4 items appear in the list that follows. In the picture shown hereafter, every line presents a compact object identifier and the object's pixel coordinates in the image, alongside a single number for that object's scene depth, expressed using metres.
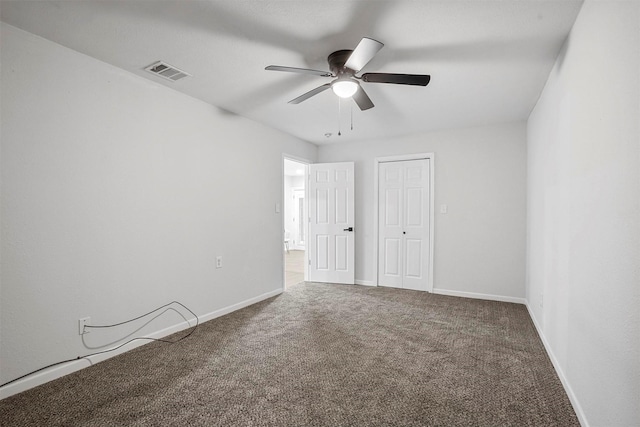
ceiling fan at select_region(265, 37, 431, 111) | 2.13
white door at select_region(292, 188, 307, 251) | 10.30
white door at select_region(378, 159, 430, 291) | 4.84
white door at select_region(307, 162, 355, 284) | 5.29
